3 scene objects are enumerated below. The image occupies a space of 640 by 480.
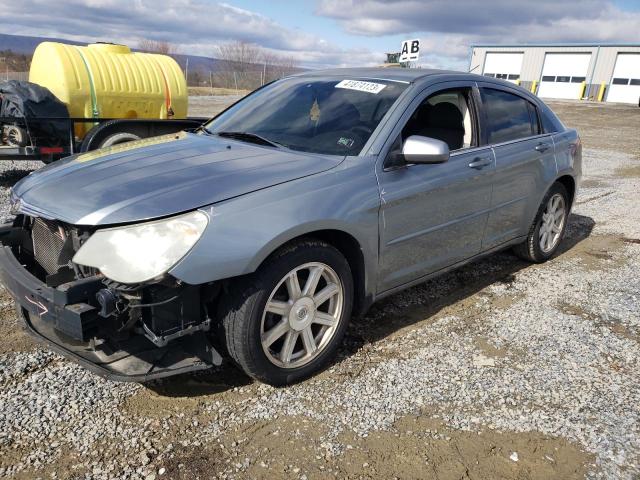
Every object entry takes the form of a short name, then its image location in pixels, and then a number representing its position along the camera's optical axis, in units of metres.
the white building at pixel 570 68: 38.84
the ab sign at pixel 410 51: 13.40
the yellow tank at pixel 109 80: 7.53
